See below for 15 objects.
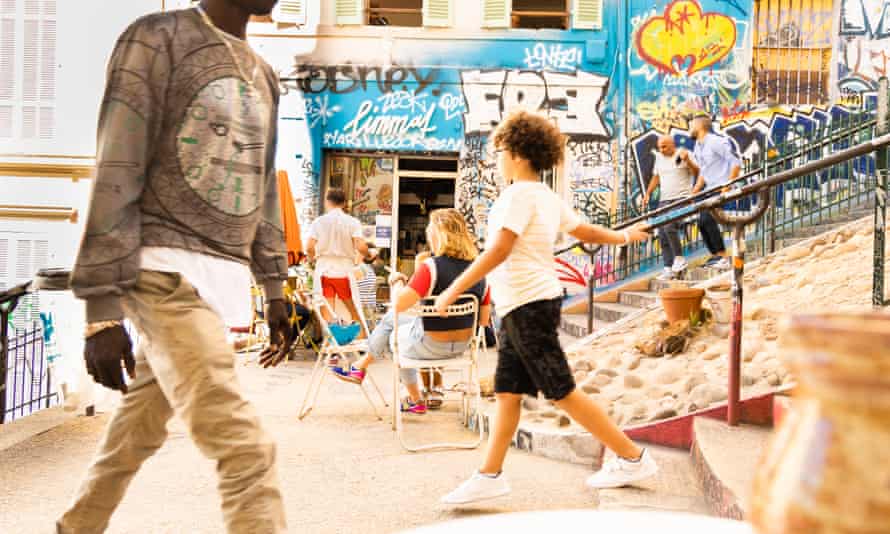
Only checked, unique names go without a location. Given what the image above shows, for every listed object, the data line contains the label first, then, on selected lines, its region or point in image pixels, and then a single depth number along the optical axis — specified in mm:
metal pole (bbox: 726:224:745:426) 4043
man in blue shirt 10648
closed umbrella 10406
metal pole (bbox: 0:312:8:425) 5699
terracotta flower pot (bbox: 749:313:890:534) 520
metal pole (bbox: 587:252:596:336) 8758
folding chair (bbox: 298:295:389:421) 6242
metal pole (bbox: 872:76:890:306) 4312
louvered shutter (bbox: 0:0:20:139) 7531
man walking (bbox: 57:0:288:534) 2027
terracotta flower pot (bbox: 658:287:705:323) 6574
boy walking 3600
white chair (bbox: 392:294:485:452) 5315
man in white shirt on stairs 11359
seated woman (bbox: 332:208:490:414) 5531
